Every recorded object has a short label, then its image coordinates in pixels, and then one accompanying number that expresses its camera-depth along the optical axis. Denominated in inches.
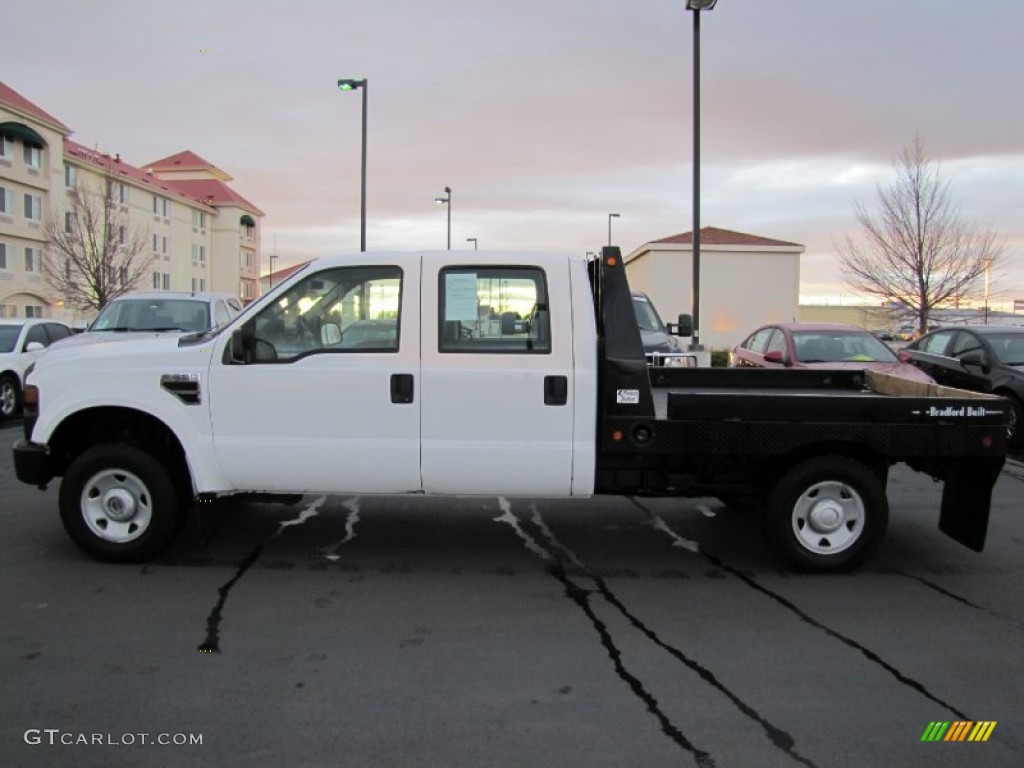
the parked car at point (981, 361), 414.3
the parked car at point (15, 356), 494.6
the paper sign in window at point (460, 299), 204.4
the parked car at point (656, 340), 396.5
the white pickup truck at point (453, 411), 201.8
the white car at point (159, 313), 435.8
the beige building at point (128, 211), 1711.4
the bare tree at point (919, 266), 946.1
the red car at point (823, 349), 426.6
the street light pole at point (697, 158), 544.7
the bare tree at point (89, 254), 1418.6
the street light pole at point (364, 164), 745.6
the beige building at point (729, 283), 1193.4
